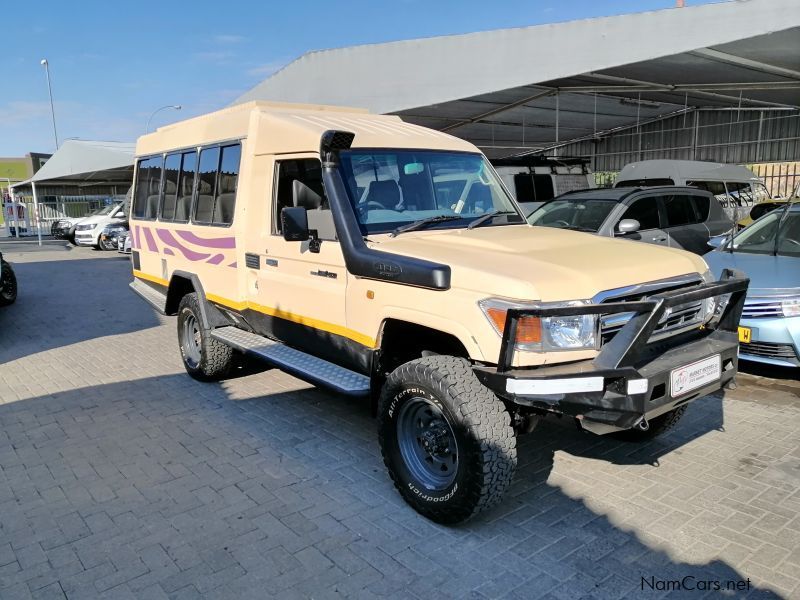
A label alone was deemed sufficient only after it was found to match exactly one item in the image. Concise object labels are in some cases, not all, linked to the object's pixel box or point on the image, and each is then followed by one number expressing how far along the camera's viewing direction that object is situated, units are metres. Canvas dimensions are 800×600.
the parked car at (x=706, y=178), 15.07
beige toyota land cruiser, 3.22
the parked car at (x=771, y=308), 5.72
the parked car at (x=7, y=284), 11.07
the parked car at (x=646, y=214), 8.72
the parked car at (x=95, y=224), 23.54
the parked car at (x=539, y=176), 14.33
